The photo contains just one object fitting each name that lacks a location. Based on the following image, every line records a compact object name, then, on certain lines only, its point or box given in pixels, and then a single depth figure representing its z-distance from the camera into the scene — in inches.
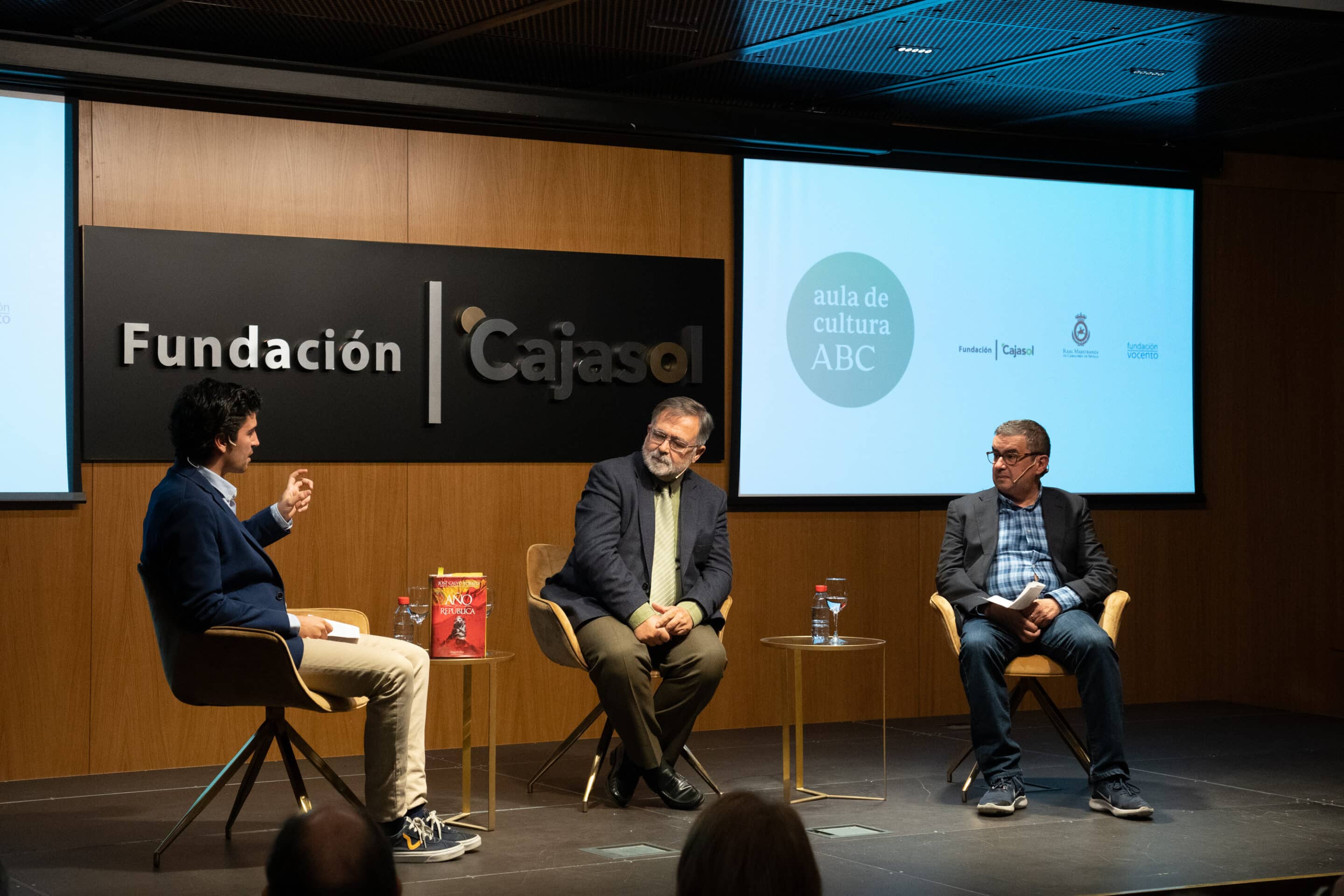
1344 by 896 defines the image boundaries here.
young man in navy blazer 163.6
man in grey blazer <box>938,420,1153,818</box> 202.8
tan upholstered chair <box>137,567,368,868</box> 164.9
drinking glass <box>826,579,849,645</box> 208.5
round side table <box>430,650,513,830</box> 186.5
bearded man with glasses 200.1
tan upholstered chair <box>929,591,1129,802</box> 211.0
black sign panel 225.5
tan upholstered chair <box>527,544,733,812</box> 203.9
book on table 187.2
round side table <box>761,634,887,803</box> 200.7
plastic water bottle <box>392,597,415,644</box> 190.1
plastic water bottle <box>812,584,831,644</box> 208.2
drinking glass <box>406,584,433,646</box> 191.5
